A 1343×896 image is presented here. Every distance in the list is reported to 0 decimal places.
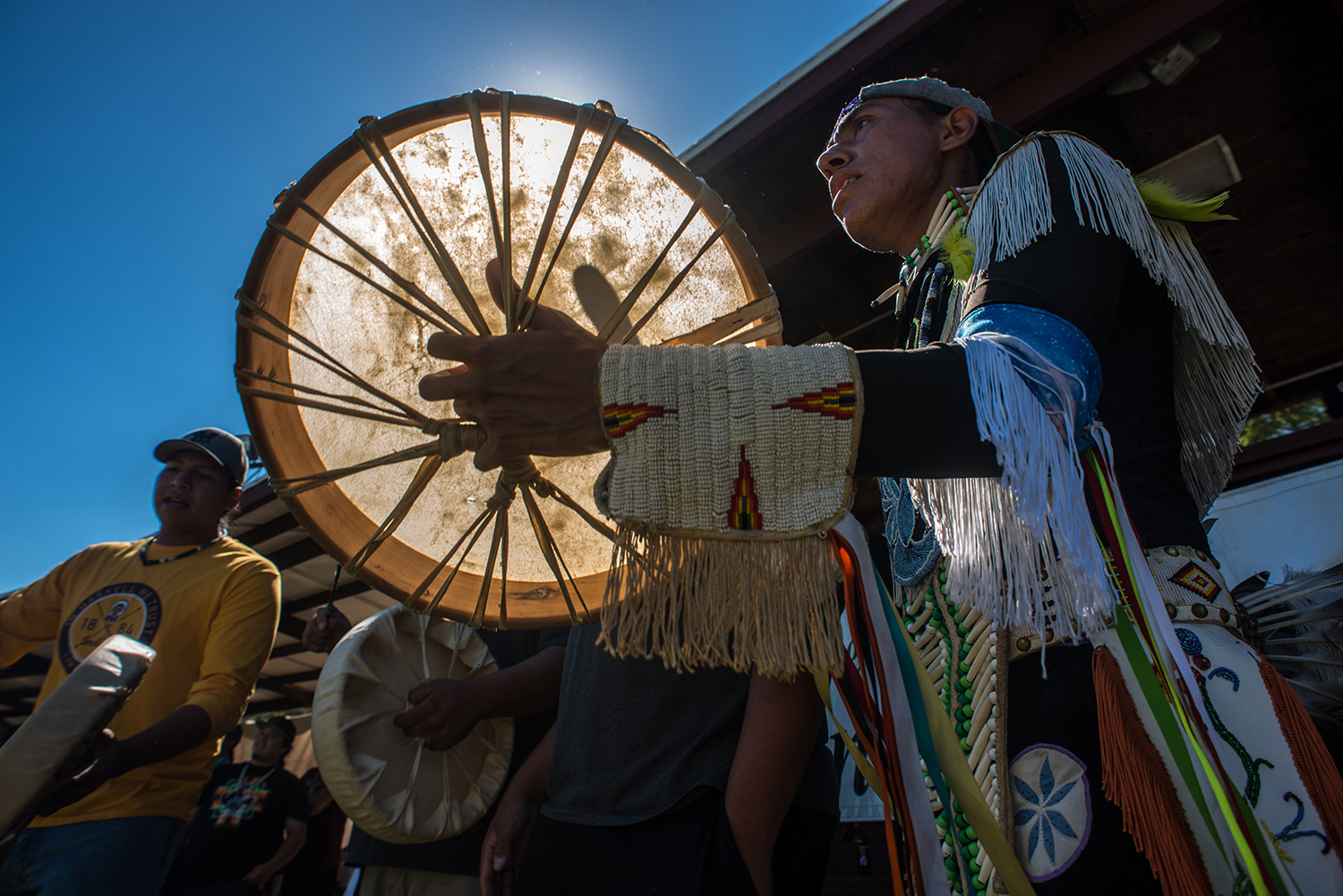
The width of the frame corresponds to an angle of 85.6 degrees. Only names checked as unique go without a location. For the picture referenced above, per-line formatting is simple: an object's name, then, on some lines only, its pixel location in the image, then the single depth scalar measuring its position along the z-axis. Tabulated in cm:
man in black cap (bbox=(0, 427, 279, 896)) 192
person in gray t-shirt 128
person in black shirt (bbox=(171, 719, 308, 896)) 356
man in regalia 84
